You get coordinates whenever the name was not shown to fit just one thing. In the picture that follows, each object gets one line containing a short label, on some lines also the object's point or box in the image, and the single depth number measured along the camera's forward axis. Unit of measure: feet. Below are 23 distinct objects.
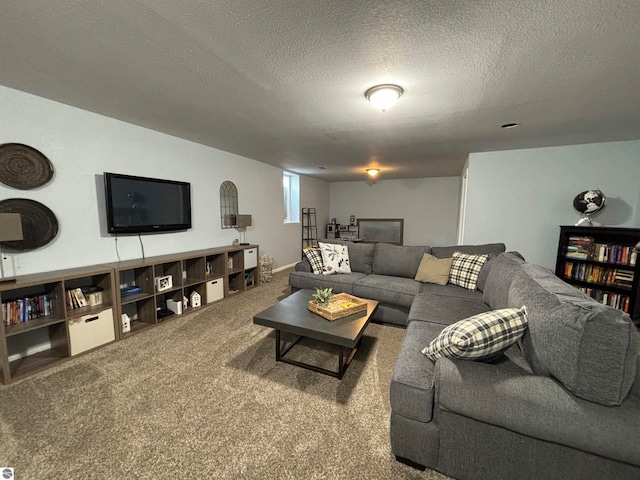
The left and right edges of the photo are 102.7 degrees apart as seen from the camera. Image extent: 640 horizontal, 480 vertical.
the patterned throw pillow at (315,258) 11.55
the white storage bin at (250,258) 13.69
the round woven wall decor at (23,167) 6.79
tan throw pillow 9.91
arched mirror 13.76
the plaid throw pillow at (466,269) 9.31
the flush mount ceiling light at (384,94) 6.48
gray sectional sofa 3.18
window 20.13
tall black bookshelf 9.95
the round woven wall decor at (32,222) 6.90
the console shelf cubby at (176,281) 9.26
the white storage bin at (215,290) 11.55
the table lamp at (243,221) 13.66
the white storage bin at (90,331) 7.30
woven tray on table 6.88
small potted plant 7.33
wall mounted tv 8.87
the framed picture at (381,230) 24.23
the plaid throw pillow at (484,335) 4.00
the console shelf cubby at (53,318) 6.57
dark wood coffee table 6.05
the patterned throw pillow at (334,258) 11.48
